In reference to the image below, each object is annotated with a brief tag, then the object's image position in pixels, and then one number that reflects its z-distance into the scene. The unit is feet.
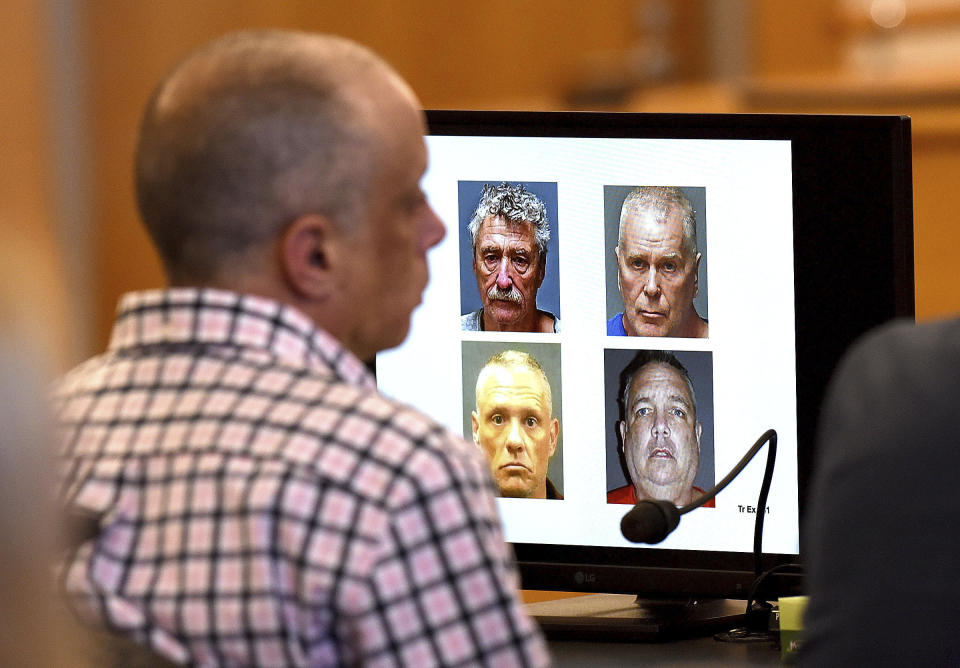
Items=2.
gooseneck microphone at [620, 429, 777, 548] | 21.34
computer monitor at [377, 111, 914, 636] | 21.44
